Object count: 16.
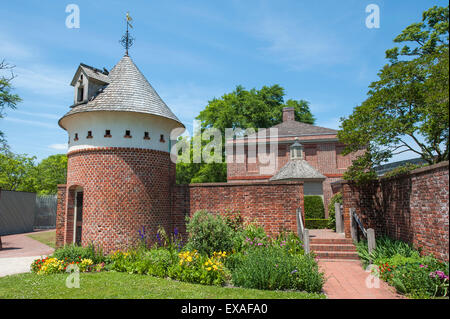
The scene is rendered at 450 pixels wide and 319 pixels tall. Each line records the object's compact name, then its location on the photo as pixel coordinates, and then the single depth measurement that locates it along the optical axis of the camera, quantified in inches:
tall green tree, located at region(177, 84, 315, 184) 1200.8
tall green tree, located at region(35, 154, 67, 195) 1584.6
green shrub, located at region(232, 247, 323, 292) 265.0
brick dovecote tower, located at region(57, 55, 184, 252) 416.5
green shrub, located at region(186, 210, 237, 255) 338.6
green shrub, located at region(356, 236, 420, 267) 303.3
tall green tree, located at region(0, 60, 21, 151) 705.6
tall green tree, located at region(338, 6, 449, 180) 256.1
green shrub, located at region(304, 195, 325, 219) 705.0
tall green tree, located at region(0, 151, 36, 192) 1376.7
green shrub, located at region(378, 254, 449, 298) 233.8
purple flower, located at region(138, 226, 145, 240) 415.5
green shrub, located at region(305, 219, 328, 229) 625.9
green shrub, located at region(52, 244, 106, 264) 379.6
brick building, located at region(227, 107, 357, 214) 1027.9
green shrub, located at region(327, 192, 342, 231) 566.9
